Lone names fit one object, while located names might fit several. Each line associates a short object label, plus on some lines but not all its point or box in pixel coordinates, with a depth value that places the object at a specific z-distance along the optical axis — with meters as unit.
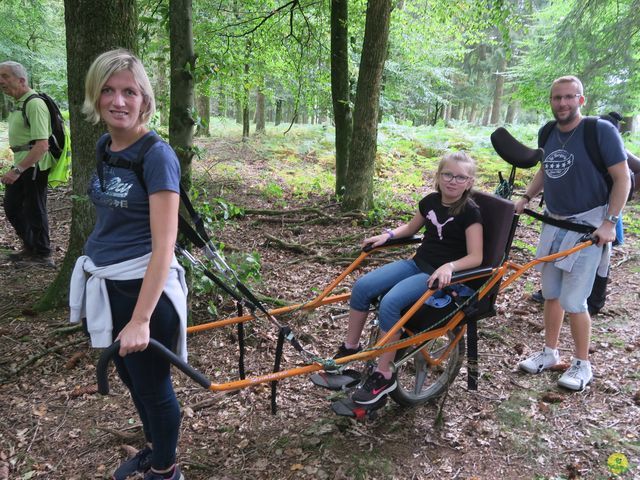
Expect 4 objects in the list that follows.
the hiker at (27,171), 4.65
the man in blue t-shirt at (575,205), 3.34
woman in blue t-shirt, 1.80
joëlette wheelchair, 2.71
